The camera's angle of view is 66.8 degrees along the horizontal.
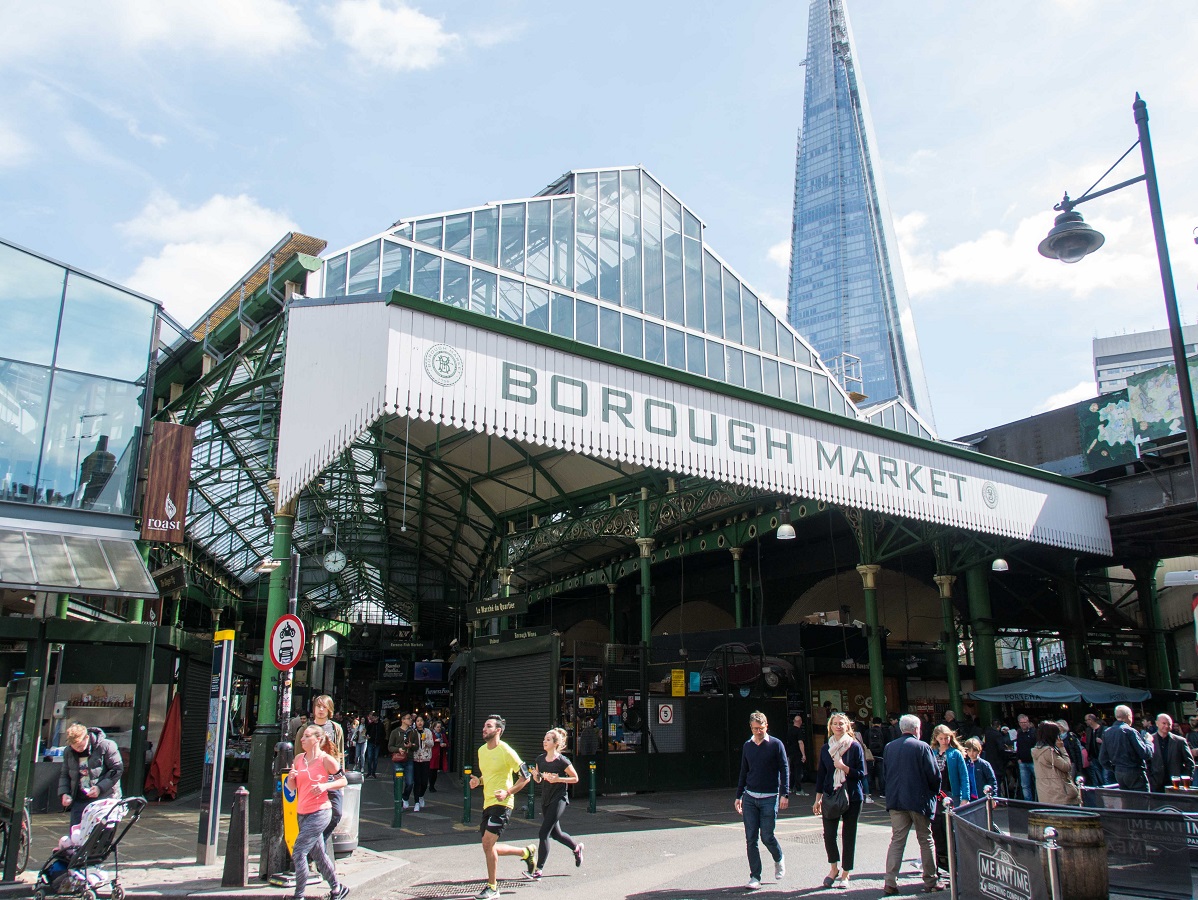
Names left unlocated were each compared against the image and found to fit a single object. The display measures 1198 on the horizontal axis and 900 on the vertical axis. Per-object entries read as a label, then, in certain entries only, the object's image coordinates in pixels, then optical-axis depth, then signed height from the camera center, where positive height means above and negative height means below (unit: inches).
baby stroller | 313.6 -56.6
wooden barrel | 254.9 -47.6
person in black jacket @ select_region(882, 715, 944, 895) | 338.6 -39.3
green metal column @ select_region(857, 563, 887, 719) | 821.9 +42.0
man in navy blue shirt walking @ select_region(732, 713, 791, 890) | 350.9 -39.4
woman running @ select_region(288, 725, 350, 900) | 311.9 -36.5
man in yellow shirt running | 340.8 -37.9
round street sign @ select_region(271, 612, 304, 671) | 435.8 +23.1
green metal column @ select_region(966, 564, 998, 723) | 877.2 +51.2
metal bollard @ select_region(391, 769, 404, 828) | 531.5 -66.5
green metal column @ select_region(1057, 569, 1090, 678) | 917.2 +52.0
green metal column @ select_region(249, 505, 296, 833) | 476.7 -6.0
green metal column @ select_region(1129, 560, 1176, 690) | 978.1 +66.4
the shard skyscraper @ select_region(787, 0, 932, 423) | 6525.6 +3132.5
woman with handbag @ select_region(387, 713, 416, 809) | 626.2 -41.3
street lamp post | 354.6 +192.6
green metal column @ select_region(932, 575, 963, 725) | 863.9 +43.8
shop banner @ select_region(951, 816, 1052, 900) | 236.2 -48.8
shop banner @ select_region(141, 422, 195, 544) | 709.3 +161.3
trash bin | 408.8 -59.3
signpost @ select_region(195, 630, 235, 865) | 406.3 -25.0
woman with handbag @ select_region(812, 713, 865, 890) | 355.9 -40.3
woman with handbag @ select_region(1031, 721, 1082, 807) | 371.6 -35.8
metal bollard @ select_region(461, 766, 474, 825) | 537.6 -67.2
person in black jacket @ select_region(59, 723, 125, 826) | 352.6 -29.2
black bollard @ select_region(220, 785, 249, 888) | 350.3 -59.3
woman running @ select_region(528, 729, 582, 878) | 374.9 -43.5
